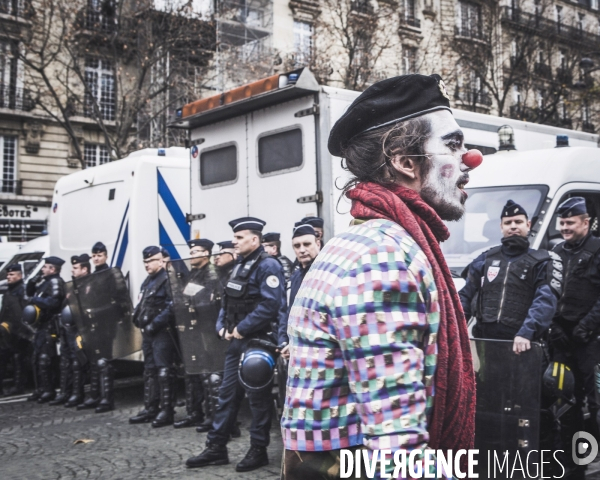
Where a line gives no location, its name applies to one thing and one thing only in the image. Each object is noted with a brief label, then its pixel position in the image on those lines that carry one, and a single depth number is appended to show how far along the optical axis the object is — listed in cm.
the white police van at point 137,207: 895
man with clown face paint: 141
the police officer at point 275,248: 743
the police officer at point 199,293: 688
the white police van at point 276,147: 723
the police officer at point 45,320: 948
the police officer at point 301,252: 575
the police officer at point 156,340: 760
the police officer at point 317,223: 674
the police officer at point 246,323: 563
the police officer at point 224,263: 685
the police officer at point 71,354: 902
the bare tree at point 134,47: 2042
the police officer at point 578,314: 500
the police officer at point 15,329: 1035
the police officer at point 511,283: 508
